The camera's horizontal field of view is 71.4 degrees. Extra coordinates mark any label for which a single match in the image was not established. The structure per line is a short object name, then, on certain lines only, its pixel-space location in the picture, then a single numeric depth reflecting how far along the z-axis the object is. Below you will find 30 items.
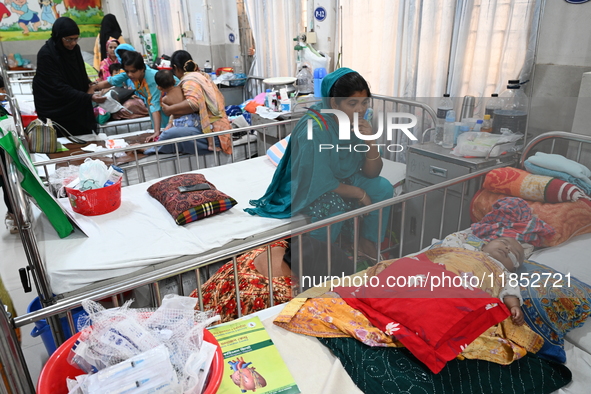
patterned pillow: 2.62
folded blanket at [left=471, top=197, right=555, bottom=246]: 2.08
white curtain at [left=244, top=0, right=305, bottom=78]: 4.98
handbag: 4.08
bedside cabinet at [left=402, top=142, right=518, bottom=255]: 2.47
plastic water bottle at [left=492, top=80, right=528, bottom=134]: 2.78
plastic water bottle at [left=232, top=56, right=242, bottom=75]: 6.32
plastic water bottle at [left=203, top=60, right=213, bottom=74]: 6.21
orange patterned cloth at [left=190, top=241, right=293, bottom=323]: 2.05
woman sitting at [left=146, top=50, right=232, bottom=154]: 4.06
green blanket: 1.43
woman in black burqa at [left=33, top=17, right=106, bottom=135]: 4.61
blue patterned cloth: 1.61
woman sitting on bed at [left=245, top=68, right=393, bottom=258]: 2.39
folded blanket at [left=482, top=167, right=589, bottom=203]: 2.13
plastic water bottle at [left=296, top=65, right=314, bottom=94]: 4.73
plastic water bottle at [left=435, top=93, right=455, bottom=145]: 3.01
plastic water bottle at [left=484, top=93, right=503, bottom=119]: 2.93
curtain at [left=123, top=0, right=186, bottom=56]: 7.72
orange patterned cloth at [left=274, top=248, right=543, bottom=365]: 1.54
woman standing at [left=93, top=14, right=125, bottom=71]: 7.37
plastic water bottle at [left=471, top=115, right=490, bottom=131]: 2.84
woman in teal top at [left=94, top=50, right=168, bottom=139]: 4.19
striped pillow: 3.58
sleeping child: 1.68
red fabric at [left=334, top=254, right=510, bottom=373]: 1.49
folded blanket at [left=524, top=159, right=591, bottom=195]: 2.12
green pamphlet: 1.39
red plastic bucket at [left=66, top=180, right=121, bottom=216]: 2.67
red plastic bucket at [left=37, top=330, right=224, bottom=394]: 1.16
